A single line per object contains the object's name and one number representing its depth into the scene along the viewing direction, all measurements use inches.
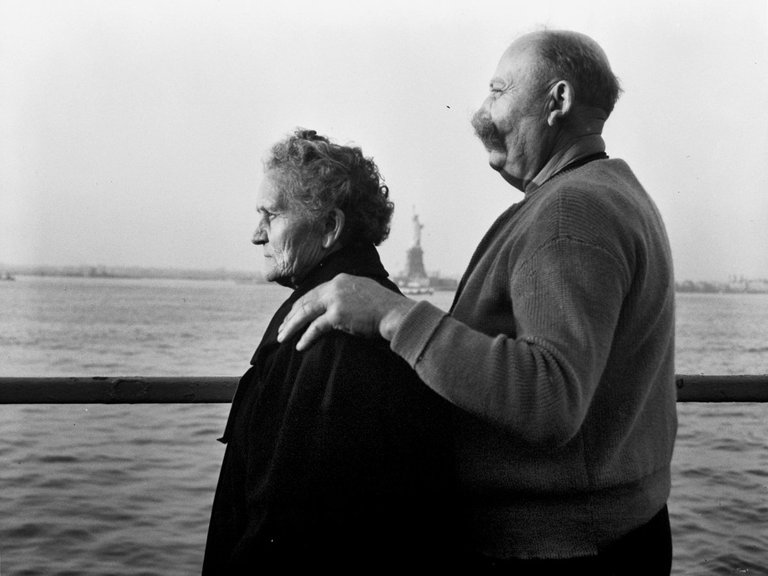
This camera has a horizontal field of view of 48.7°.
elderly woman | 52.9
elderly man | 47.1
